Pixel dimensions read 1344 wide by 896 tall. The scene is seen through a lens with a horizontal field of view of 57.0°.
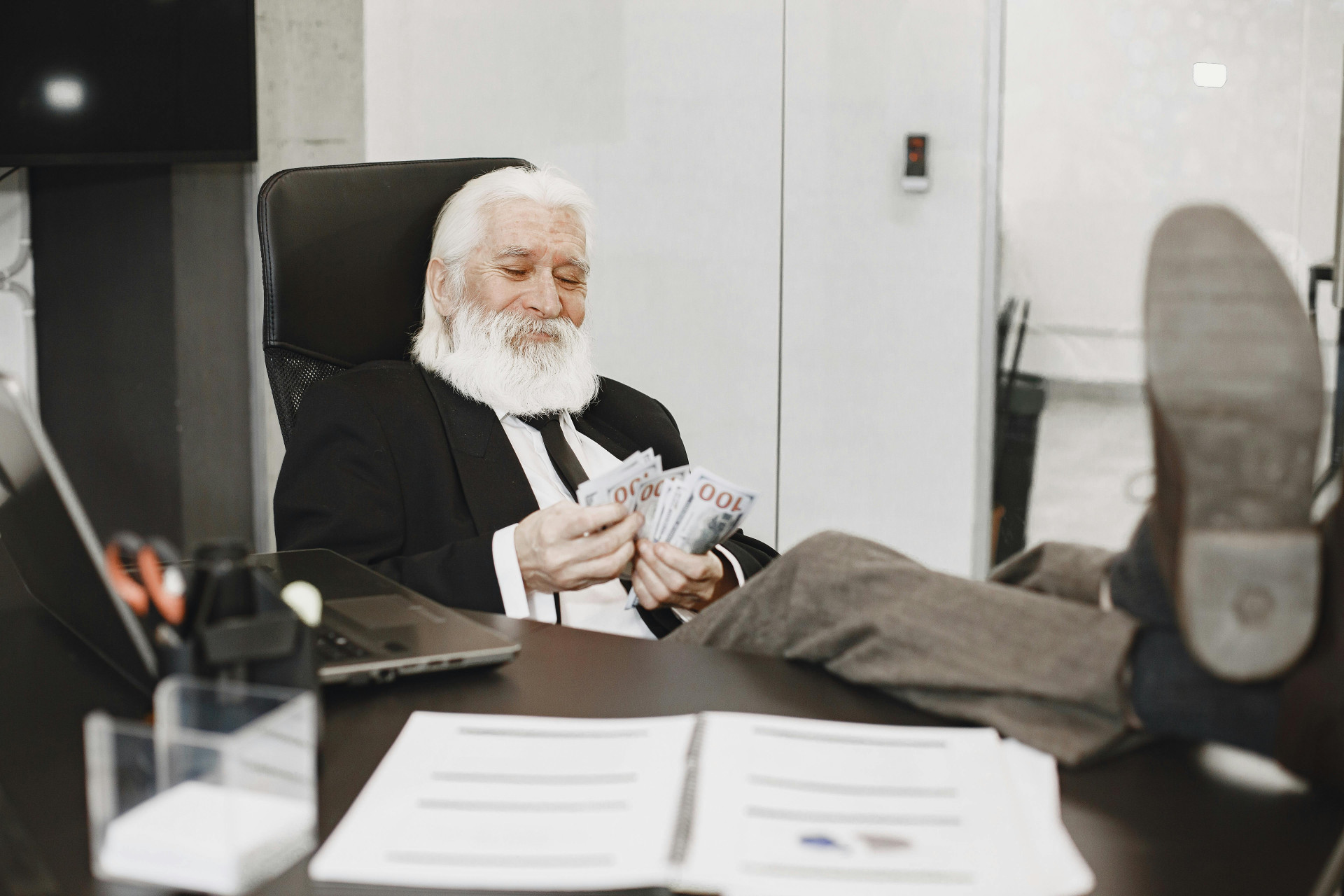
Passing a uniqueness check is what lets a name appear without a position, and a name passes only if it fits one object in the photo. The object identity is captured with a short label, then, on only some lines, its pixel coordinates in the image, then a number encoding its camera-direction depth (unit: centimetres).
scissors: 75
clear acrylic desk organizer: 67
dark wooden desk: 72
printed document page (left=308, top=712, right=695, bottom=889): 69
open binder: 69
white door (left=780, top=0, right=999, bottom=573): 315
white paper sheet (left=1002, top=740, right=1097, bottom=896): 68
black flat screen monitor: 281
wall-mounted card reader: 317
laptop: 88
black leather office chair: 185
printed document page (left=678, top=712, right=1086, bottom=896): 68
